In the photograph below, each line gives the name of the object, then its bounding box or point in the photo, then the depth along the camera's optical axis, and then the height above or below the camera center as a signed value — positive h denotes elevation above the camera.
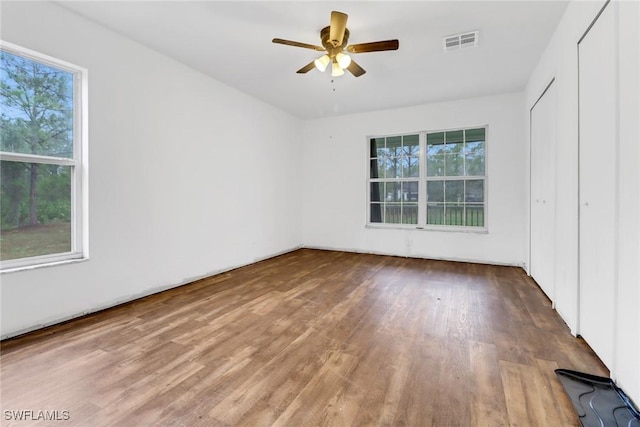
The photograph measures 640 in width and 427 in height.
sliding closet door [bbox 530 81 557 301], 3.04 +0.26
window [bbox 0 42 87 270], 2.38 +0.46
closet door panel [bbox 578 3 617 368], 1.81 +0.20
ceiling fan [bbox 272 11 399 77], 2.42 +1.54
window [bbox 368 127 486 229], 5.02 +0.59
